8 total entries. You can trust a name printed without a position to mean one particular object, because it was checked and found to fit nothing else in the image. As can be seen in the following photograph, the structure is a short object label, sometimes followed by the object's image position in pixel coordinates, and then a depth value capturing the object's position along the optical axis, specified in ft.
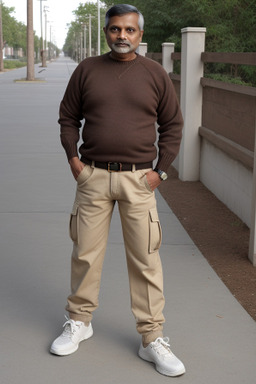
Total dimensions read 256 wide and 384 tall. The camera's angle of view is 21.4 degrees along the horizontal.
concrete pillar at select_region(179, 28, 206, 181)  27.58
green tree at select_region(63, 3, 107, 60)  325.21
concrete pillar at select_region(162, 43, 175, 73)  36.18
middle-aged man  11.00
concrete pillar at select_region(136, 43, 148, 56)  49.12
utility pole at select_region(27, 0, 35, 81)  118.62
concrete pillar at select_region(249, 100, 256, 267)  16.81
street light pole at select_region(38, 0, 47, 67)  240.32
